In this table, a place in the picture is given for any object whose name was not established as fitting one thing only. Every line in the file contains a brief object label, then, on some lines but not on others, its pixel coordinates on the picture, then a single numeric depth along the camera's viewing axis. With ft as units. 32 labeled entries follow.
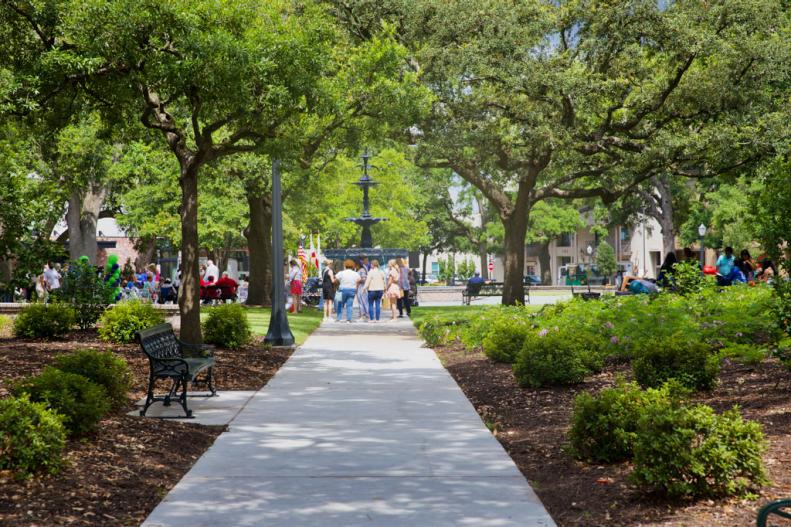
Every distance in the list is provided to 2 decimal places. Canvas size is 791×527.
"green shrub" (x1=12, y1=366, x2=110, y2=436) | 27.71
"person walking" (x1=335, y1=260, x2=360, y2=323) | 92.89
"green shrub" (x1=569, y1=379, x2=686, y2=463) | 25.12
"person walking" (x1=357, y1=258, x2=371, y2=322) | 99.71
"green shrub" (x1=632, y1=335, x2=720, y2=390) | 35.06
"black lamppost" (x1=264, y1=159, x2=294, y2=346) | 64.44
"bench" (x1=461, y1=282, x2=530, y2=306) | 131.85
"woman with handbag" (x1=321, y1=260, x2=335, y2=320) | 98.37
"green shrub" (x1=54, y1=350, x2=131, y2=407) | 34.12
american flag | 118.72
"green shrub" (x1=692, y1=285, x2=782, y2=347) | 42.91
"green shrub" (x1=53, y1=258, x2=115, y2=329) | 64.44
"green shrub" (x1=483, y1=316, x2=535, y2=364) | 51.29
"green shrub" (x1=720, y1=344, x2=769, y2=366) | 37.60
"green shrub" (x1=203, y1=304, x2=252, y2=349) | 59.88
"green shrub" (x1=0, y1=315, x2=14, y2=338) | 65.67
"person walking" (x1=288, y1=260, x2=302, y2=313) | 100.94
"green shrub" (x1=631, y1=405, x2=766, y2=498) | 20.90
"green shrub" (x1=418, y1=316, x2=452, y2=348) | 66.44
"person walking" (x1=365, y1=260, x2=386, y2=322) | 94.12
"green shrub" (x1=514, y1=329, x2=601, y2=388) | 40.55
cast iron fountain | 122.42
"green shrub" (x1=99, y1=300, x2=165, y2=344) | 58.39
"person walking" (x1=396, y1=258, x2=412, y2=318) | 104.50
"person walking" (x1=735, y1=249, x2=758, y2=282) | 80.97
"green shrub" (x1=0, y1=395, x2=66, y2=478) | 23.36
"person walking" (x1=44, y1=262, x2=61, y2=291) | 102.42
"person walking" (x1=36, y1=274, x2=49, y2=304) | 99.92
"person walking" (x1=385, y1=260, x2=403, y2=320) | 97.04
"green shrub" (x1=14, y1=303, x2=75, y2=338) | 60.34
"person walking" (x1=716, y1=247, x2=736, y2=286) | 80.84
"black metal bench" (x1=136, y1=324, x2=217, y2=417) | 36.14
